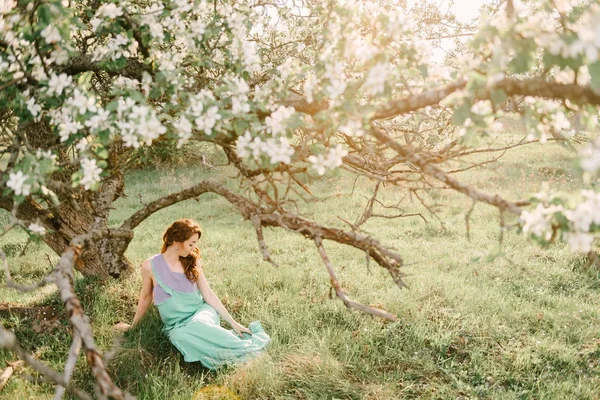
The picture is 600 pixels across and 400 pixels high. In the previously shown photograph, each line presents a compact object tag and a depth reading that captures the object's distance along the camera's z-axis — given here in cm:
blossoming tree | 227
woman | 525
